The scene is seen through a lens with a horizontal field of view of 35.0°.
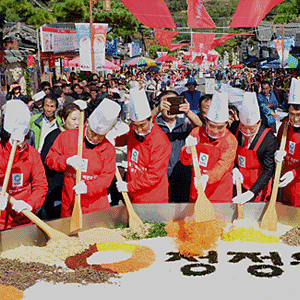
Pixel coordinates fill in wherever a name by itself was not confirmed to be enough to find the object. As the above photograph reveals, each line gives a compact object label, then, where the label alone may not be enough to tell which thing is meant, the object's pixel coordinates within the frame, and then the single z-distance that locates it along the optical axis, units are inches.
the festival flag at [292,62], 719.1
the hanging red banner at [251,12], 305.6
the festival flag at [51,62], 715.4
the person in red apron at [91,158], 150.6
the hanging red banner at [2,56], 550.1
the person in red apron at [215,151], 159.3
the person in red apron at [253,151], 161.6
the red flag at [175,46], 935.7
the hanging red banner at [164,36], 749.3
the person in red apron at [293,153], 162.2
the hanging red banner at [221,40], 763.3
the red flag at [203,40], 761.3
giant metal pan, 159.0
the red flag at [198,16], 432.5
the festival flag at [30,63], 619.5
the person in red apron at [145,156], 161.0
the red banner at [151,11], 308.2
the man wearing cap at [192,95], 364.8
